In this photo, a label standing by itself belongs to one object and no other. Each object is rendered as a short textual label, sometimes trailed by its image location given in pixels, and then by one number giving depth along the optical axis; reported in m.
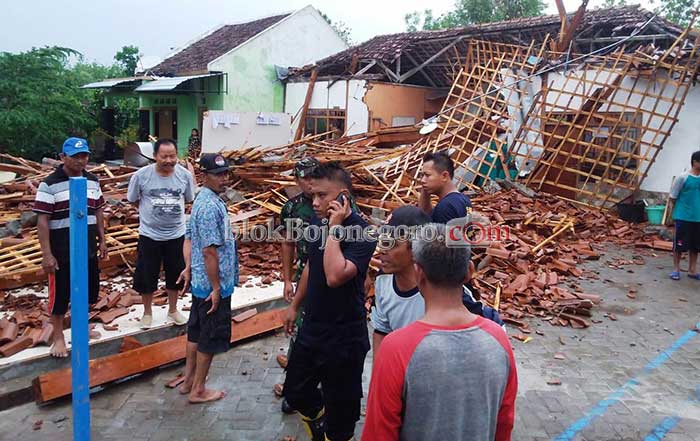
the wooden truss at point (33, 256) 5.86
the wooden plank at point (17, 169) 10.53
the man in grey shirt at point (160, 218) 4.72
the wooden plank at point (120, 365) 3.95
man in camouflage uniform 3.81
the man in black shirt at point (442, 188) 3.81
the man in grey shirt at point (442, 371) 1.74
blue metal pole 2.57
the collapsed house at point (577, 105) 10.97
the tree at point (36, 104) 18.52
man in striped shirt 4.05
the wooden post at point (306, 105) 18.96
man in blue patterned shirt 3.72
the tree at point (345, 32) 39.97
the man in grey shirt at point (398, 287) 2.44
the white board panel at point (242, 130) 14.69
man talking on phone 2.95
